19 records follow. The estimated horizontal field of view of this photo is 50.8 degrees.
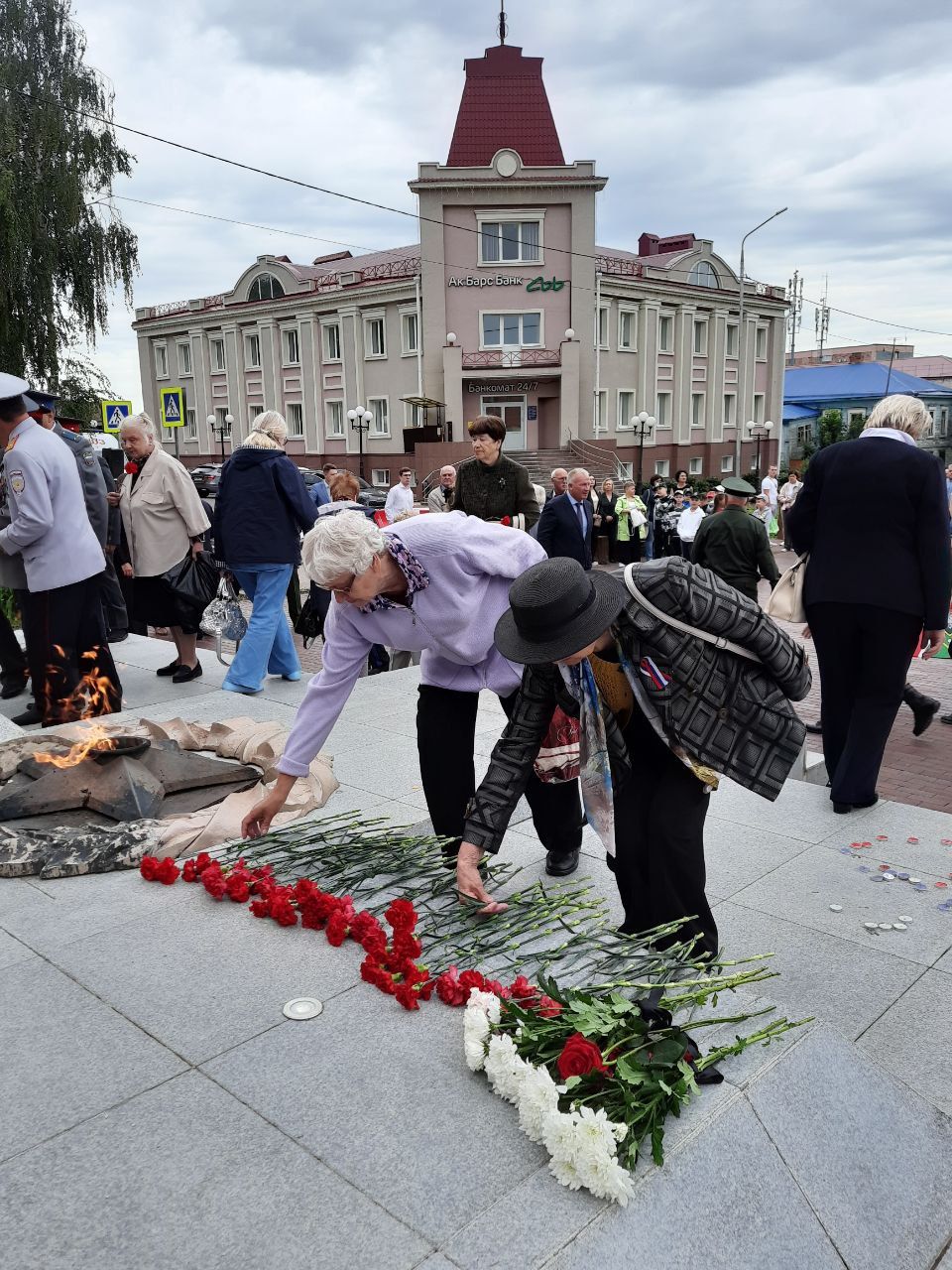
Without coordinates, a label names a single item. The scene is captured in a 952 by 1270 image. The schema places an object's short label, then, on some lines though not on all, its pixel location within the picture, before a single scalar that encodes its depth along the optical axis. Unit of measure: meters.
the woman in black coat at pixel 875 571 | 4.54
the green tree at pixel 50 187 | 20.14
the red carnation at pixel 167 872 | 3.44
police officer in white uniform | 5.14
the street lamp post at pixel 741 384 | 42.58
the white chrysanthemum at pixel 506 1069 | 2.14
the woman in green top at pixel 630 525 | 16.89
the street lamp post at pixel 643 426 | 35.06
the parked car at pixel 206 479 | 30.84
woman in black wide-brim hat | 2.39
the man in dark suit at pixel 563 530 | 9.55
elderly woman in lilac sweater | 3.05
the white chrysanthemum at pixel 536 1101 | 2.03
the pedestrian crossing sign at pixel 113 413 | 13.65
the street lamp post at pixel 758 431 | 41.19
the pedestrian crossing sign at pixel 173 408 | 13.84
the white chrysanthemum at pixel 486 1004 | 2.35
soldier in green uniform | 8.05
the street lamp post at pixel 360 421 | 36.16
